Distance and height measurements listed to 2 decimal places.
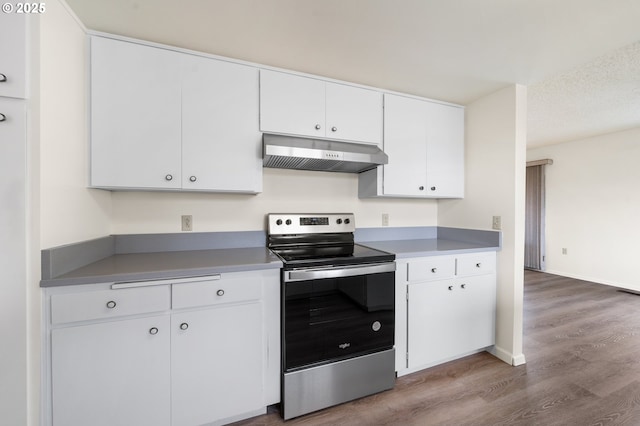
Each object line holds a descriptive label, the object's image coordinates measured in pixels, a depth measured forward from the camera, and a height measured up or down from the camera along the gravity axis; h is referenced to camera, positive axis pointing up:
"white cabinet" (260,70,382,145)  1.80 +0.76
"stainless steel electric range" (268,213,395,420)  1.53 -0.71
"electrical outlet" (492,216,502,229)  2.15 -0.08
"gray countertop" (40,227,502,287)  1.24 -0.28
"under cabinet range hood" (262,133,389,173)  1.70 +0.39
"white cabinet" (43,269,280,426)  1.20 -0.71
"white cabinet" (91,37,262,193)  1.49 +0.55
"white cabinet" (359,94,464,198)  2.15 +0.52
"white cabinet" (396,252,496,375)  1.88 -0.73
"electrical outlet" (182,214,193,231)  1.91 -0.08
